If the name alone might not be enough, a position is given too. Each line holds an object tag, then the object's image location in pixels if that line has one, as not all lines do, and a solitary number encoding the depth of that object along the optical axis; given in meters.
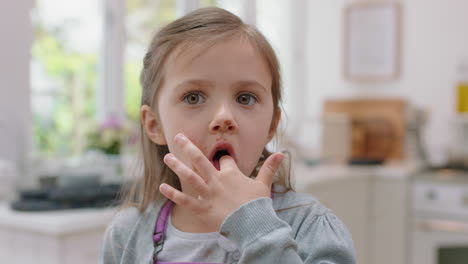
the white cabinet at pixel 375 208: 2.81
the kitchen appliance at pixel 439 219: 2.73
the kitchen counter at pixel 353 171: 2.60
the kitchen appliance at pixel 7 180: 1.74
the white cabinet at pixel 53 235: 1.42
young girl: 0.63
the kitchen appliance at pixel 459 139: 3.30
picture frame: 3.67
